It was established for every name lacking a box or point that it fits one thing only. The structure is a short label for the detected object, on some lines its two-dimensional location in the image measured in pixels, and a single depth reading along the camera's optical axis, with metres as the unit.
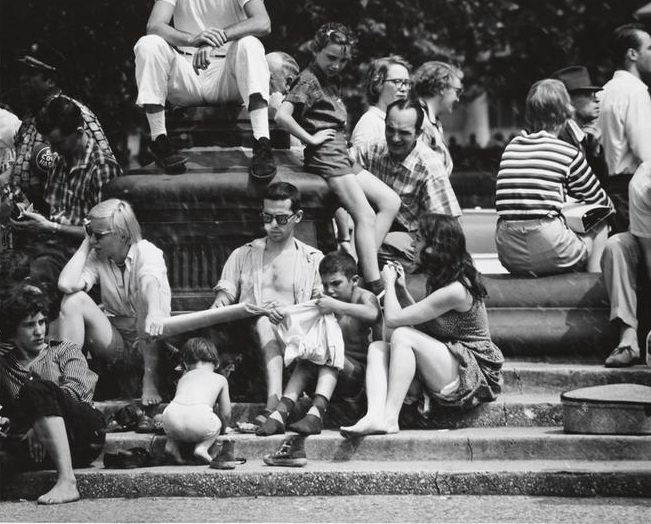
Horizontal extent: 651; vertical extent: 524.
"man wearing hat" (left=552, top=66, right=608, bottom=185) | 20.75
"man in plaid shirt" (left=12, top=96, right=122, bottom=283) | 18.72
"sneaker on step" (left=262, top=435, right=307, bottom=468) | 15.13
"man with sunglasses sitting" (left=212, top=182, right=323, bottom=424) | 16.80
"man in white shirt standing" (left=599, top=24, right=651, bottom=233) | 19.41
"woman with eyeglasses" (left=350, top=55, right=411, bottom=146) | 20.36
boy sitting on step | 16.03
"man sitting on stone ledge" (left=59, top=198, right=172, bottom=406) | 16.81
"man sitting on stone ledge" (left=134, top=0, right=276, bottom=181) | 17.70
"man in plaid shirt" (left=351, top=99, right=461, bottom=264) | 18.44
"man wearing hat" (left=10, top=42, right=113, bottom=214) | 19.62
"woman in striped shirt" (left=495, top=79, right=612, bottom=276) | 18.48
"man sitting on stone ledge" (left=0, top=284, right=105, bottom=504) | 14.99
